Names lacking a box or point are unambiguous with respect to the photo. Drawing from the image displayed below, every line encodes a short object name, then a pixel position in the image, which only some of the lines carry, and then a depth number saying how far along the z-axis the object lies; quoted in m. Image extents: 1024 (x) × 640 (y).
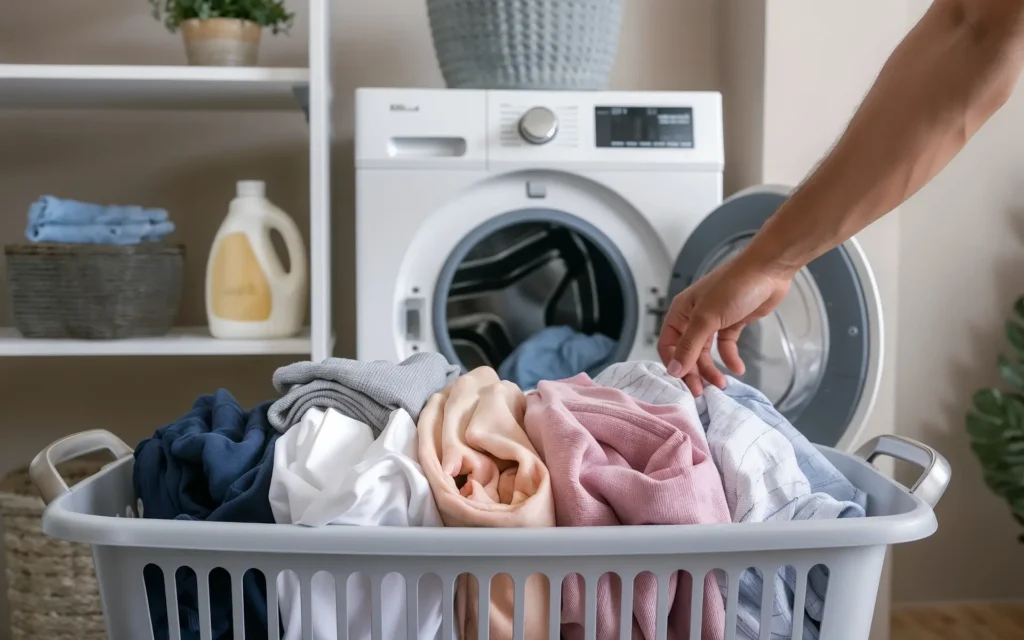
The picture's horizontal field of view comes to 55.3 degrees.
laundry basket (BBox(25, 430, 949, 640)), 0.59
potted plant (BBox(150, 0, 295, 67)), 1.62
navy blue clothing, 0.69
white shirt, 0.65
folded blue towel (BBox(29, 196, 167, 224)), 1.55
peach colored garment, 0.66
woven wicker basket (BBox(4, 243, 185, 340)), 1.53
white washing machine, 1.56
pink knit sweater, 0.66
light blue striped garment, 0.69
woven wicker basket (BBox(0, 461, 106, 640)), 1.54
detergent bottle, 1.61
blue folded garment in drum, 1.57
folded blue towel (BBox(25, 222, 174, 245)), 1.55
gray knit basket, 1.59
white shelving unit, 1.54
